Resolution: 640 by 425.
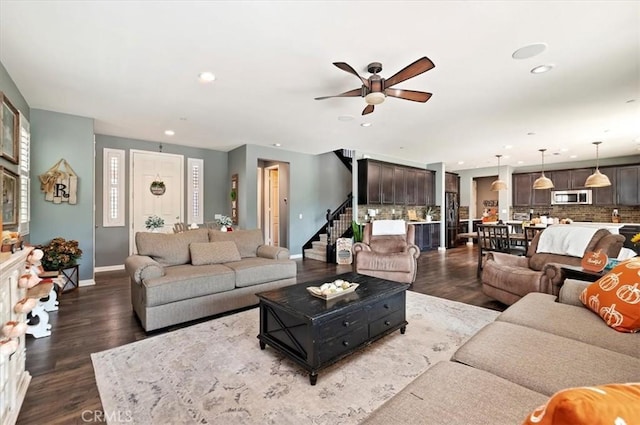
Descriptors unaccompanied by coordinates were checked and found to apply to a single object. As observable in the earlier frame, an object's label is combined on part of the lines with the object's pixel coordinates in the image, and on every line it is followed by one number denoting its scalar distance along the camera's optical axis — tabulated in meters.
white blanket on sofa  3.50
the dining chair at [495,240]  5.12
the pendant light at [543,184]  6.76
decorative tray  2.33
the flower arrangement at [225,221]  5.18
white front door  6.05
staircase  7.11
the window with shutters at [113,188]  5.73
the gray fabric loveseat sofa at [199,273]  2.90
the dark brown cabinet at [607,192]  7.65
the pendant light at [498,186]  7.46
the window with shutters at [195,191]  6.73
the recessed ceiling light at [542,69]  2.92
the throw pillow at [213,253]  3.57
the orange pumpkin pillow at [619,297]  1.66
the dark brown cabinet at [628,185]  7.35
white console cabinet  1.52
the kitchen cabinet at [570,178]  8.22
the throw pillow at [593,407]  0.48
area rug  1.73
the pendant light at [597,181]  5.95
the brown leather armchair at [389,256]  4.50
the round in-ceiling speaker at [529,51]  2.55
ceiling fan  2.56
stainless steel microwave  8.16
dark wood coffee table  2.02
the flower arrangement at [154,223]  4.96
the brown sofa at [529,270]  3.01
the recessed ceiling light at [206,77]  3.09
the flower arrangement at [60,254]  3.96
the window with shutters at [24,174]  3.59
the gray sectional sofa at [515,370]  1.02
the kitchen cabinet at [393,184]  7.41
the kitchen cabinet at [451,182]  9.59
